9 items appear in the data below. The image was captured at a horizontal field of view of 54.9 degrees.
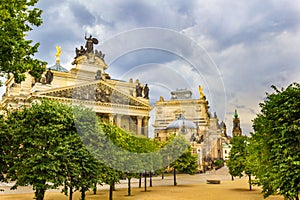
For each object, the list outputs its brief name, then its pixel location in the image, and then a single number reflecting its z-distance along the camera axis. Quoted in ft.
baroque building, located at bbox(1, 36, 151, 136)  187.32
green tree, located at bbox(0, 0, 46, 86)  42.50
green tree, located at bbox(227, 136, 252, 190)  109.50
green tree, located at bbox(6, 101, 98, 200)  55.06
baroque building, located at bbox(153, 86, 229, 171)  244.24
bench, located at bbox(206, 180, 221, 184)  132.67
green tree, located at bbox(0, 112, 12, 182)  55.98
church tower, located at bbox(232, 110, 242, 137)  491.72
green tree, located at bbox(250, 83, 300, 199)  44.70
